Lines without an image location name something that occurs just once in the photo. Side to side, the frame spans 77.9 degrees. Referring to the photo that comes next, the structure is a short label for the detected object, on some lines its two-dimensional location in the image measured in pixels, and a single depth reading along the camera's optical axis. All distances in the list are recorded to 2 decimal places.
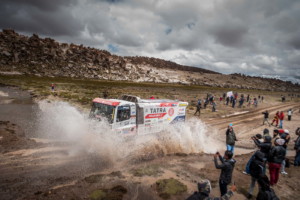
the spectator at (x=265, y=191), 4.64
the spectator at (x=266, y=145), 7.21
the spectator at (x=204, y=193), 4.03
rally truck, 10.82
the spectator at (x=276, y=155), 7.12
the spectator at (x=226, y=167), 5.93
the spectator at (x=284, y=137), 8.96
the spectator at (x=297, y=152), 10.12
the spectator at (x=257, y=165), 6.07
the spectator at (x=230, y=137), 11.09
